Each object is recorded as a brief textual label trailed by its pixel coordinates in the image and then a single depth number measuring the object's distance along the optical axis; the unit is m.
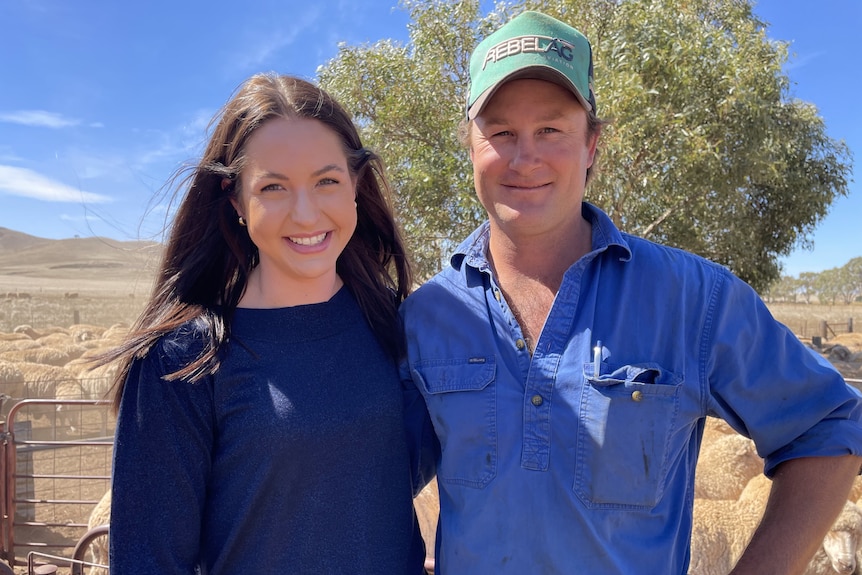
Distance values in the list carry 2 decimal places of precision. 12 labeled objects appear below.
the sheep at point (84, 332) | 20.29
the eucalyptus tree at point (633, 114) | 8.12
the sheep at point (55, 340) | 19.16
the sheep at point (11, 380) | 12.09
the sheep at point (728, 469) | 5.67
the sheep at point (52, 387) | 11.80
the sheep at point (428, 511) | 4.21
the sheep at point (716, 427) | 6.84
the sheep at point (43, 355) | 15.70
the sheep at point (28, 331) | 22.22
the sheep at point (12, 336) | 20.00
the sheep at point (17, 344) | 17.32
